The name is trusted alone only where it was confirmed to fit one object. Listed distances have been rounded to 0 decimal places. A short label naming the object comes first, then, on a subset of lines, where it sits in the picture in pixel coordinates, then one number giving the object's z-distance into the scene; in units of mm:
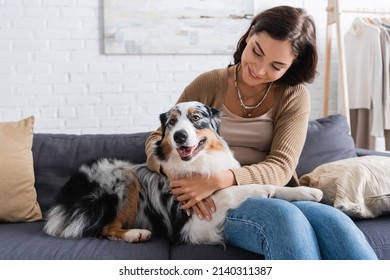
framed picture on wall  3367
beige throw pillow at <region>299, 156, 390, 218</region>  1867
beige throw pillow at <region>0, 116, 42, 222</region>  2010
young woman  1379
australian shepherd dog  1647
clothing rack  3217
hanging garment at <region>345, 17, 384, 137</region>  3270
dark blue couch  1619
